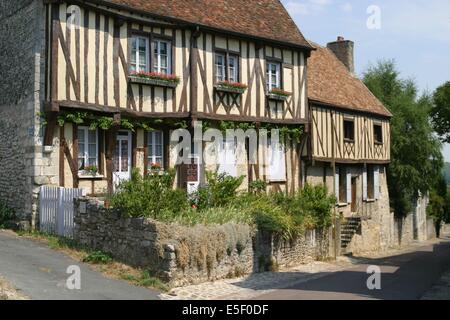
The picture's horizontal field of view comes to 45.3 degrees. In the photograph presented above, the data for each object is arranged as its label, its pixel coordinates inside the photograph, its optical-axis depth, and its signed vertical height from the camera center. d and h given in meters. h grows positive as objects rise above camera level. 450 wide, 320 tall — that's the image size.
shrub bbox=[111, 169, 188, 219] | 10.73 -0.32
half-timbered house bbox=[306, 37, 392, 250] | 20.20 +1.50
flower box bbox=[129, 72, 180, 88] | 13.89 +2.71
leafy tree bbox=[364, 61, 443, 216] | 26.92 +1.37
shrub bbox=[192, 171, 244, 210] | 13.74 -0.29
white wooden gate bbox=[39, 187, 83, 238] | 12.12 -0.62
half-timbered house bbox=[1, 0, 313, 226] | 12.75 +2.73
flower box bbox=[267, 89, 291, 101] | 17.30 +2.78
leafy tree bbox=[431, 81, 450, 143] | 17.48 +2.23
